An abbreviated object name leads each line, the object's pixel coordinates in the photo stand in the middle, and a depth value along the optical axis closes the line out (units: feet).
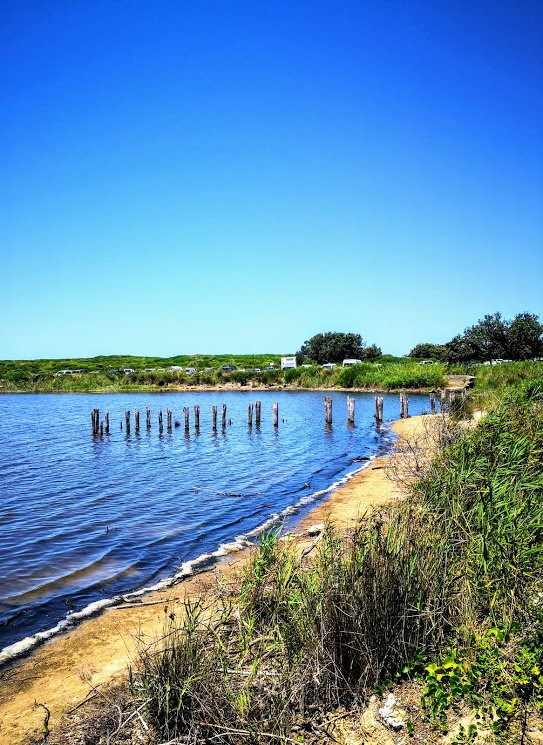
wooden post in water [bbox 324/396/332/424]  119.03
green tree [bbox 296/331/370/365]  311.27
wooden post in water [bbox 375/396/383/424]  122.72
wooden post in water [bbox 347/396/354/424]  120.98
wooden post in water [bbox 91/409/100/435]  108.17
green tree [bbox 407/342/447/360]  310.65
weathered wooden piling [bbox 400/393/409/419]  129.53
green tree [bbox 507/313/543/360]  192.54
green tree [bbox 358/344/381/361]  312.50
